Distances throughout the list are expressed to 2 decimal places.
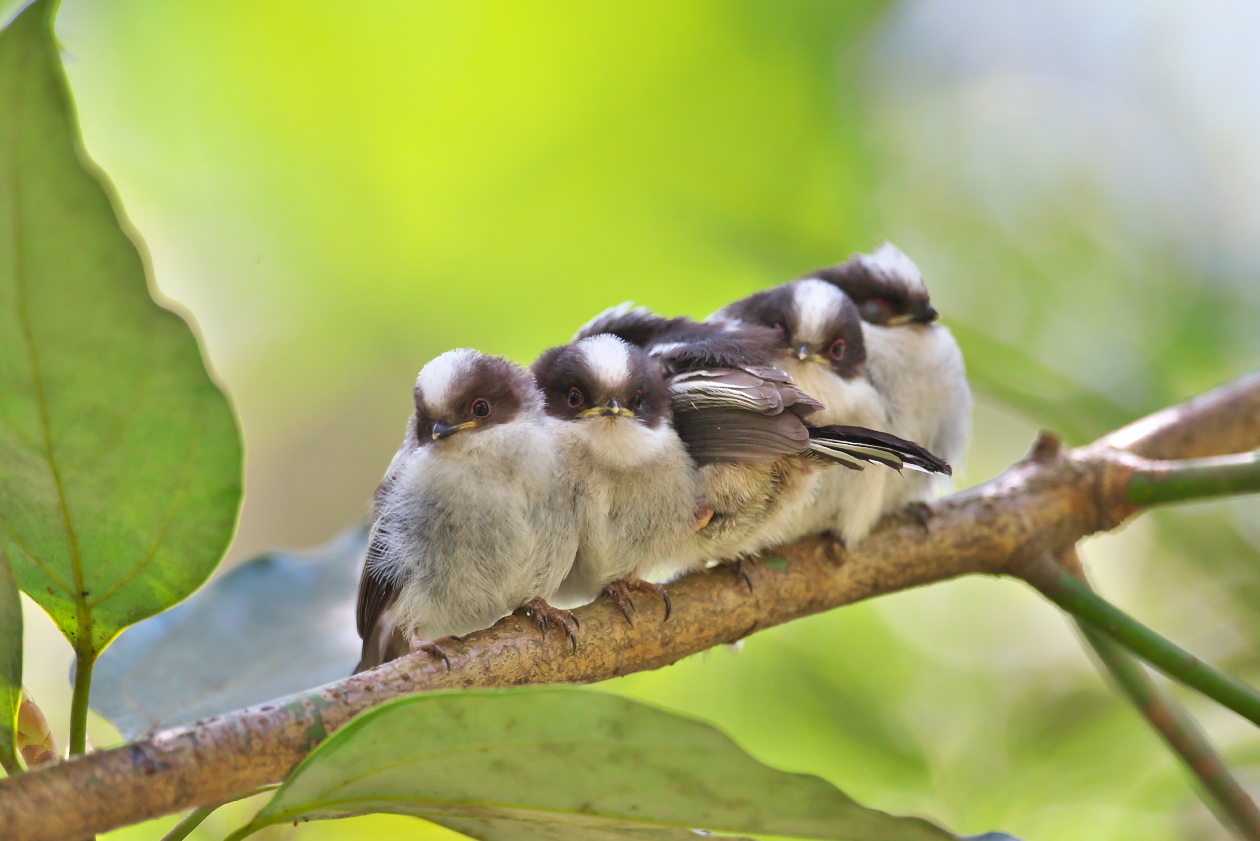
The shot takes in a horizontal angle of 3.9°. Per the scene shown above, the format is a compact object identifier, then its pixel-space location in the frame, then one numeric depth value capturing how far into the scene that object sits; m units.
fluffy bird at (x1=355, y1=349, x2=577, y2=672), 3.65
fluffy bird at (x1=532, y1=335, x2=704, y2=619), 3.66
